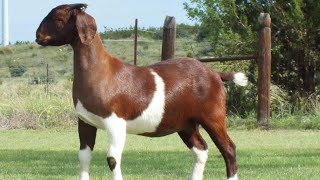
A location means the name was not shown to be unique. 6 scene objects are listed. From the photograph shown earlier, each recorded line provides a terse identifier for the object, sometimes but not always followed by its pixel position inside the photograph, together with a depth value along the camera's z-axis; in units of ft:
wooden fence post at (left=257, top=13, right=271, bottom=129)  63.77
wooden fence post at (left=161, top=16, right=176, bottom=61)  63.98
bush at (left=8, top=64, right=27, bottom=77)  122.72
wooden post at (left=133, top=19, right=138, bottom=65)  68.44
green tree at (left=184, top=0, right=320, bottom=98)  69.05
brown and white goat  25.29
